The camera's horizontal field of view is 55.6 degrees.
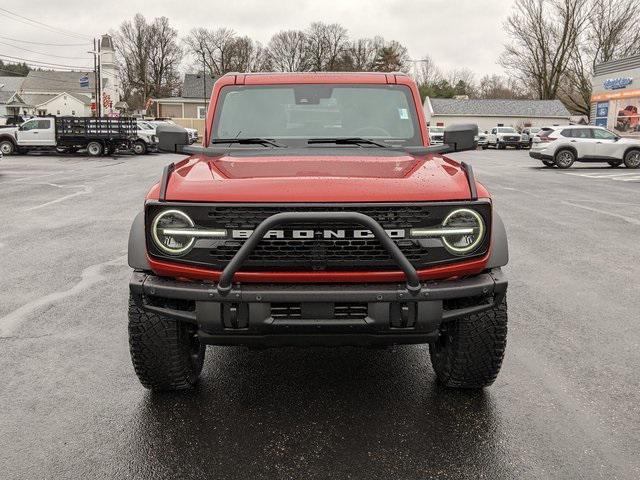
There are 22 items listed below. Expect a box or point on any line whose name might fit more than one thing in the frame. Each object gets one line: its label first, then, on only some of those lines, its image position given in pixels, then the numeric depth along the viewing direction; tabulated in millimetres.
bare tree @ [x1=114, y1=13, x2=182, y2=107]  86625
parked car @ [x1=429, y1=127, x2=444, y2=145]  38822
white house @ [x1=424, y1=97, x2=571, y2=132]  68812
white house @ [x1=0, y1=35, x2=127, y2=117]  89438
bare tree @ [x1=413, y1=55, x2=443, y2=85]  102562
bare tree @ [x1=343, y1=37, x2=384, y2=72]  92750
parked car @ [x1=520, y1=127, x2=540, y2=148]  47000
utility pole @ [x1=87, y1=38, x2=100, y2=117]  60022
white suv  23516
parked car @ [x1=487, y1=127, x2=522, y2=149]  46469
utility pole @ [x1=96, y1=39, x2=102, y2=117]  56006
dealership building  35250
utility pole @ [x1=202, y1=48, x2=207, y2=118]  91475
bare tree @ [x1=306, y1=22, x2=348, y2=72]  93250
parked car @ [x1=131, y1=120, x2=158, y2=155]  32488
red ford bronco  2801
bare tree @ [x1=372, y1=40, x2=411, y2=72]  91500
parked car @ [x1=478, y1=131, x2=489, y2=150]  46981
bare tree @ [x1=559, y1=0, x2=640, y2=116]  52000
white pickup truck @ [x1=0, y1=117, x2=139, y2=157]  30359
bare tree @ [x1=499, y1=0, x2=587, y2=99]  57219
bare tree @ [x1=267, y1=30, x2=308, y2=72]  93625
